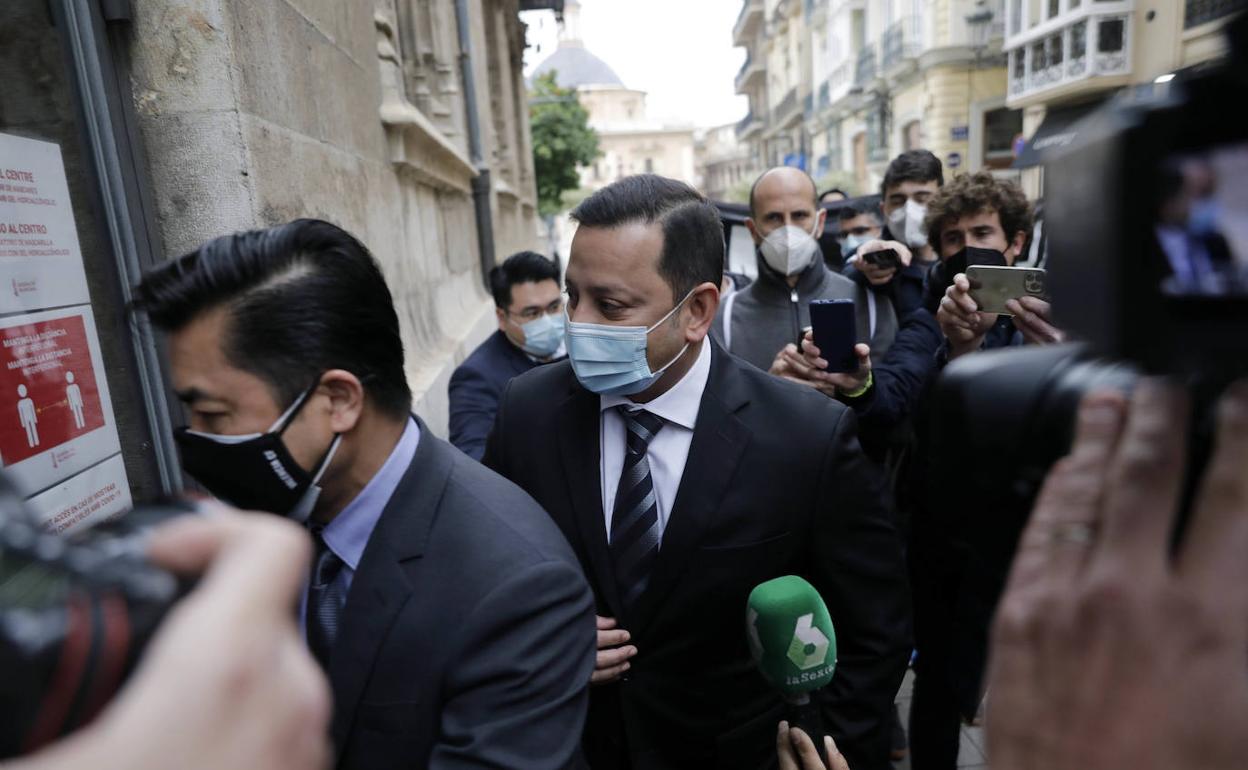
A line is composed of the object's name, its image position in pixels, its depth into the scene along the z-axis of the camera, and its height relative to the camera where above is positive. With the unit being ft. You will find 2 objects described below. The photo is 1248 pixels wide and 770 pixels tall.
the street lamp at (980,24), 69.21 +15.10
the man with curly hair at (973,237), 8.43 -0.35
